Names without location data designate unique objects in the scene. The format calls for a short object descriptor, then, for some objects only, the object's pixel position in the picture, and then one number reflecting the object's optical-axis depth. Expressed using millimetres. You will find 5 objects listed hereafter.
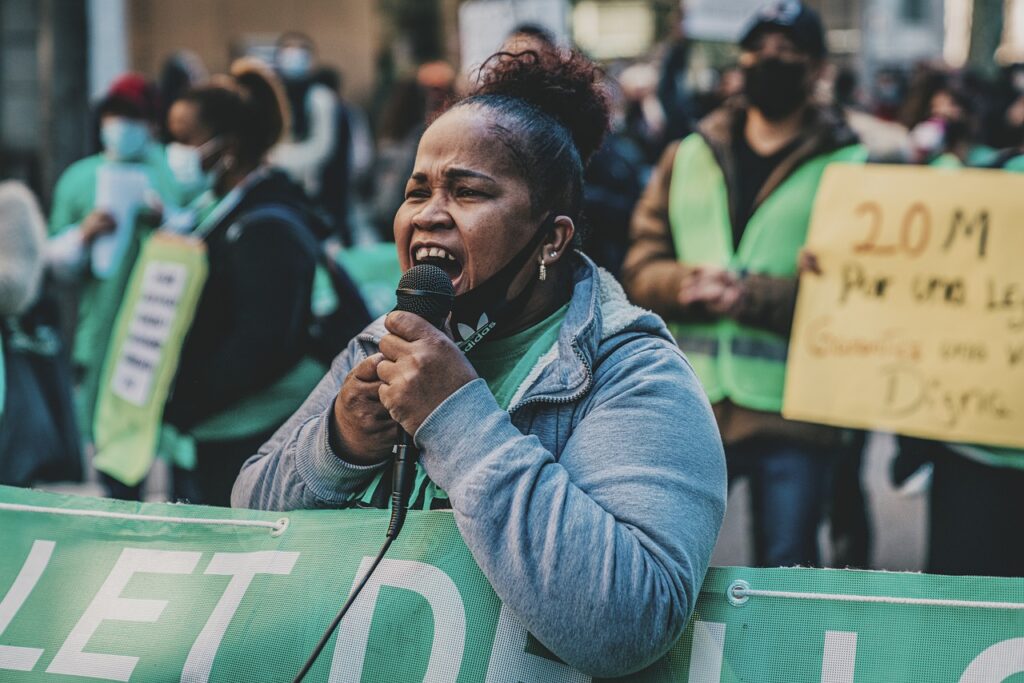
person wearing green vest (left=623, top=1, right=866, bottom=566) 4094
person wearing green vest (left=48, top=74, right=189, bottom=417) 5594
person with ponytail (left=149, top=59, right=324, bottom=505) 3879
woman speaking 1840
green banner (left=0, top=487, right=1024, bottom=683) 1971
